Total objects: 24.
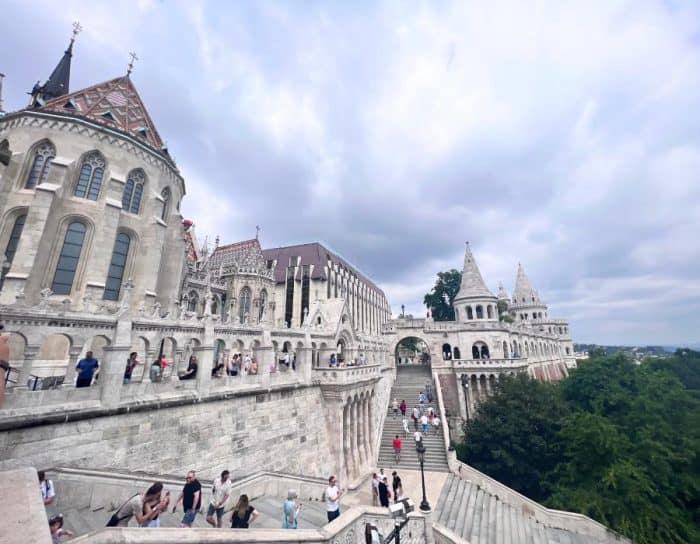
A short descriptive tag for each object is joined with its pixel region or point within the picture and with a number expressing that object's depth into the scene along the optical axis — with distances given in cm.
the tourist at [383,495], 1168
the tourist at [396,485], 1284
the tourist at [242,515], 651
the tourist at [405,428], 2367
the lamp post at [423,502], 999
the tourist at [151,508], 559
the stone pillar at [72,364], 817
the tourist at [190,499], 656
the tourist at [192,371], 1103
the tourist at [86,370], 850
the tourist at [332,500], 840
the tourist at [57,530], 476
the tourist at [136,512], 543
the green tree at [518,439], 2223
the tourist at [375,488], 1261
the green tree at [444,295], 5384
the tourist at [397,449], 2148
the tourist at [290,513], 714
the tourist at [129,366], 965
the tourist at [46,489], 580
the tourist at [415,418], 2480
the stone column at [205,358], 1095
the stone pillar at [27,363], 737
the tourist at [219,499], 690
